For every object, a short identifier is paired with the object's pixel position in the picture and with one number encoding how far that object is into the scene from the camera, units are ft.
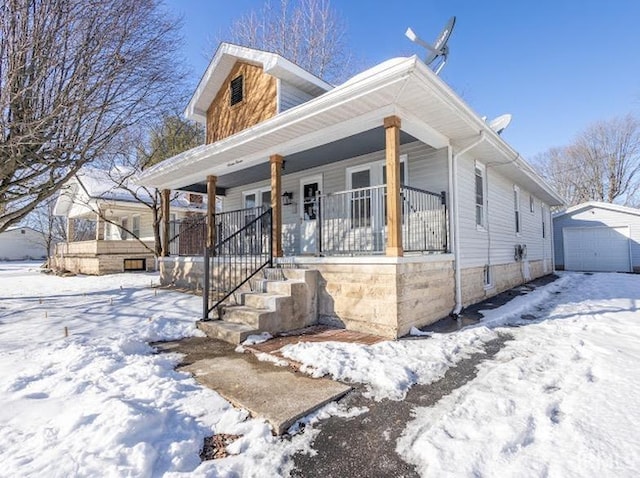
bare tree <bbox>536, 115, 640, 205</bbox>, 74.64
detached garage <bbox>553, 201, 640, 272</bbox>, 48.91
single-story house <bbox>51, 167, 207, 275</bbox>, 45.96
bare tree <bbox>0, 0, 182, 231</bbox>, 18.07
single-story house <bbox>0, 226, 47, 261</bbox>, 122.17
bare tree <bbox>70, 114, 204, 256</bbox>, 45.37
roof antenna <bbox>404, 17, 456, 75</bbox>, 26.38
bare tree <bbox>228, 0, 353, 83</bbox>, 51.85
